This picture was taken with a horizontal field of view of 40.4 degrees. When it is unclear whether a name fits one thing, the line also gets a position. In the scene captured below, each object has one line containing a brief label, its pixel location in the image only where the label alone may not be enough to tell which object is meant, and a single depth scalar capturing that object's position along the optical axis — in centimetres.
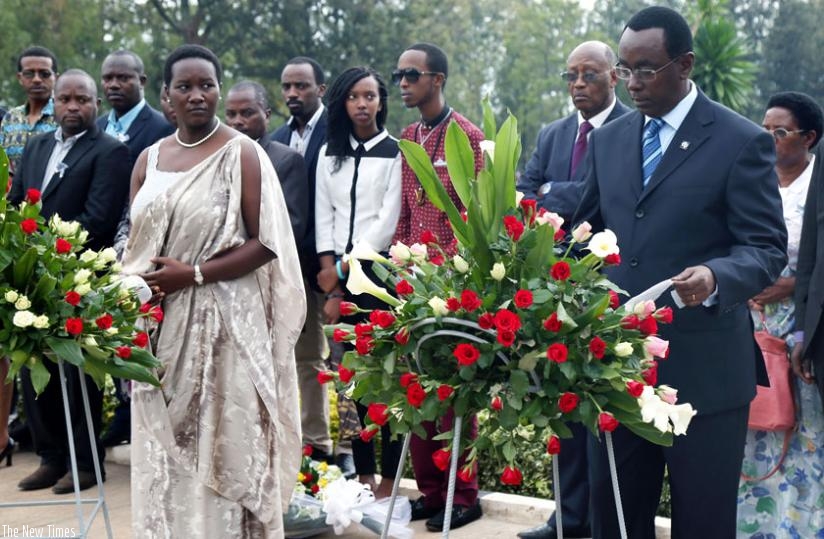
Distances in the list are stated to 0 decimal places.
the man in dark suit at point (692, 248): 379
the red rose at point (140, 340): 441
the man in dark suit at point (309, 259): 690
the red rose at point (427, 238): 321
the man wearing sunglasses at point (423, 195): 598
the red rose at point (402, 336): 302
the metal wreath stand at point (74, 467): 453
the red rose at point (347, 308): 310
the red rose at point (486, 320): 290
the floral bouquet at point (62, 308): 423
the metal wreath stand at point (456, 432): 294
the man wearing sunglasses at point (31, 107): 818
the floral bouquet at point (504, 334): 292
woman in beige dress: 463
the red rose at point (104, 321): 418
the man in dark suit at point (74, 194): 693
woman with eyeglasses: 527
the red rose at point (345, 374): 317
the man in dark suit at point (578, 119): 582
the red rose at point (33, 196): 451
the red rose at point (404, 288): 307
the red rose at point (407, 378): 299
